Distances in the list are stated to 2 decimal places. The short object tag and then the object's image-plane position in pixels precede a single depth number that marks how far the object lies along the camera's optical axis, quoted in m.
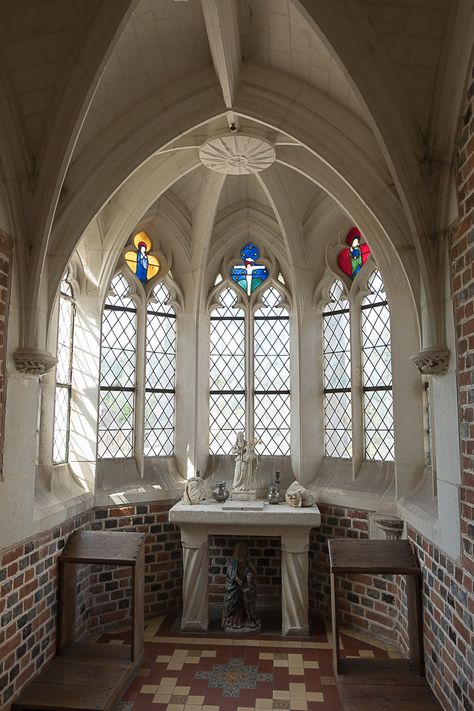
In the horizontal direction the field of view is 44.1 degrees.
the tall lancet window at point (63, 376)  6.54
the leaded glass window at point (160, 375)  7.65
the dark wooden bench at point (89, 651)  4.67
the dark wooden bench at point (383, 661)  4.60
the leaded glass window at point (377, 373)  6.87
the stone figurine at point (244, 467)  7.16
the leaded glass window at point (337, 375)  7.36
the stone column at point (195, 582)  6.45
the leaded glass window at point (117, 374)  7.21
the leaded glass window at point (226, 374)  7.93
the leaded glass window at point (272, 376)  7.84
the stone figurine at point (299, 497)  6.68
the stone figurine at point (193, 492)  6.80
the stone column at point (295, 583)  6.32
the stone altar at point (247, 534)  6.33
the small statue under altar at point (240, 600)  6.43
